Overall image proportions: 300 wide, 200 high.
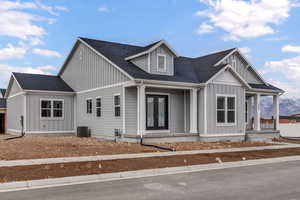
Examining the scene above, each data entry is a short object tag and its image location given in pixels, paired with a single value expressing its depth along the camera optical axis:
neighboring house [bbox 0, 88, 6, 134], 29.05
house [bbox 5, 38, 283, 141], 18.17
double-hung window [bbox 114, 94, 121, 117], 18.61
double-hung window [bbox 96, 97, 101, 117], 20.91
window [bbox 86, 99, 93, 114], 22.02
